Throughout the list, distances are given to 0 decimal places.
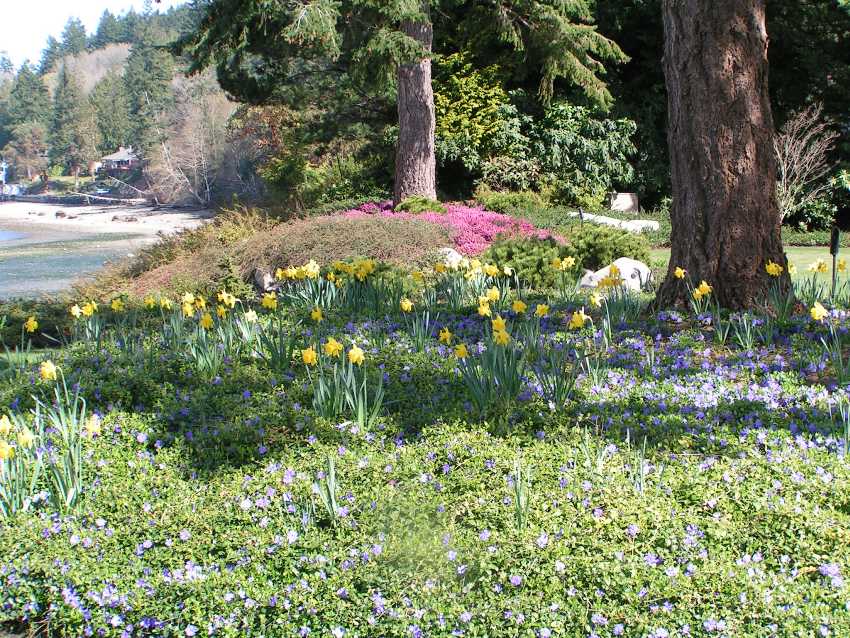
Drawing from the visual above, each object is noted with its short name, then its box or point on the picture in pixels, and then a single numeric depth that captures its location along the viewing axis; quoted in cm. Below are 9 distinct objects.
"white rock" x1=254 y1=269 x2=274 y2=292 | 1093
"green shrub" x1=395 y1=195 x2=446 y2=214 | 1258
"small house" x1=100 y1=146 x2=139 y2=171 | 6644
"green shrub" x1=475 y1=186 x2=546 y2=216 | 1498
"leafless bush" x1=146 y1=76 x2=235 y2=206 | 4372
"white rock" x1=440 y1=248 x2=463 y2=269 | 947
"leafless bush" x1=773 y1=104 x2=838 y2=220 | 1582
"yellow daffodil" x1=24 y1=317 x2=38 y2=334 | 507
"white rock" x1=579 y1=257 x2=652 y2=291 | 826
